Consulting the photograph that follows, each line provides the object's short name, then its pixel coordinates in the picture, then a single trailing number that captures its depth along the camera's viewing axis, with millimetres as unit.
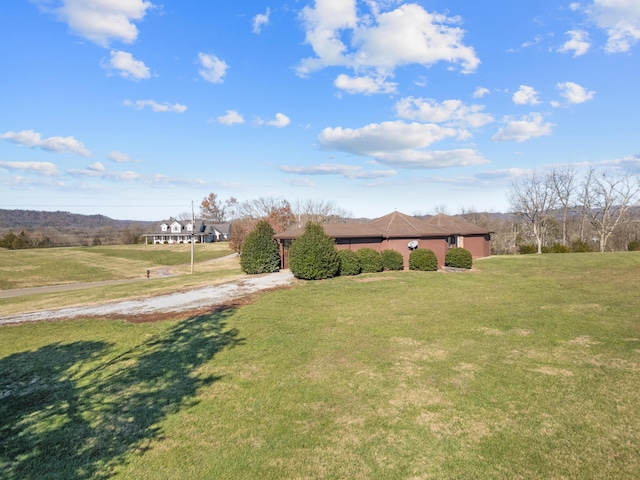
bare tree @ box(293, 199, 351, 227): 59500
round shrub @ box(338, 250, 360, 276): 21516
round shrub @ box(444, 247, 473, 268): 23875
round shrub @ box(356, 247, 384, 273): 22469
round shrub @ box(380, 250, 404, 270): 23391
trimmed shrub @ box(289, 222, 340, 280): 20234
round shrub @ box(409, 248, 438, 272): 22828
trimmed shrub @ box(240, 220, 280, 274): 24047
